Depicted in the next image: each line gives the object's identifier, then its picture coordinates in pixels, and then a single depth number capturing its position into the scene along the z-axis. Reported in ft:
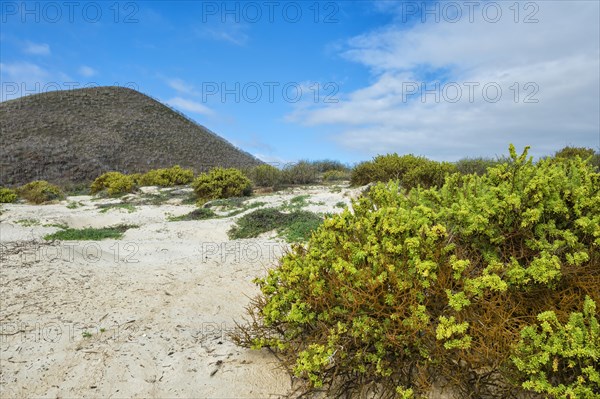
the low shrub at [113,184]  66.49
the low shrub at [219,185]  55.62
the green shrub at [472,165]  48.29
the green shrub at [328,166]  92.94
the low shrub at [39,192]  62.10
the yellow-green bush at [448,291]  7.96
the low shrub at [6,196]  61.26
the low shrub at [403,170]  42.86
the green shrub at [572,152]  53.78
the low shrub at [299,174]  70.49
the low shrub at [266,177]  68.64
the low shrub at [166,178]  74.79
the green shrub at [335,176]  76.40
